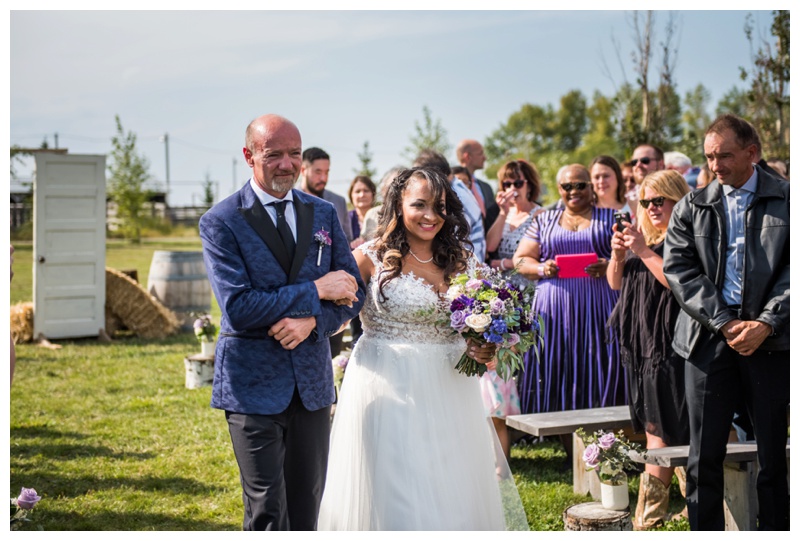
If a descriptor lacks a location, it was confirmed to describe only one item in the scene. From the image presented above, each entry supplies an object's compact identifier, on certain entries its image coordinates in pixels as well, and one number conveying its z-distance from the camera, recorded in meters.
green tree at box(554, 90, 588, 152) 82.75
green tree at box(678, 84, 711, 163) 60.25
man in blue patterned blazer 3.78
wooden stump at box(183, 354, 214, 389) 9.62
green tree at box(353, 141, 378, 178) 26.16
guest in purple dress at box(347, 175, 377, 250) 8.77
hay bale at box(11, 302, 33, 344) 12.46
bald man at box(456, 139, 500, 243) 9.16
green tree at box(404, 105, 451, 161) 29.20
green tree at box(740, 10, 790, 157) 11.69
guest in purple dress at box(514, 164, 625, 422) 6.47
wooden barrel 13.88
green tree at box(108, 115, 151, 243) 36.78
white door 12.29
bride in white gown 4.25
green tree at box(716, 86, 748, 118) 57.94
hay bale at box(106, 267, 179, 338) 13.15
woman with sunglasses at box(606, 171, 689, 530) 5.31
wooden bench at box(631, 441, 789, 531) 4.75
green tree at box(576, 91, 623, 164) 54.09
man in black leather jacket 4.33
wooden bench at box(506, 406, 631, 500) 5.55
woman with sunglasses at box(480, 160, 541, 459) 7.56
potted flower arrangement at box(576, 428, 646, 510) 4.87
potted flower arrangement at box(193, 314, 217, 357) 9.70
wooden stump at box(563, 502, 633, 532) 4.73
